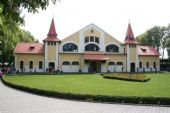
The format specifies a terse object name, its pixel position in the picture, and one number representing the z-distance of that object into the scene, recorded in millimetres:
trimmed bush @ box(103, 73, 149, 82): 21204
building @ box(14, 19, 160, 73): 35873
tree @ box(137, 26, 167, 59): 53113
